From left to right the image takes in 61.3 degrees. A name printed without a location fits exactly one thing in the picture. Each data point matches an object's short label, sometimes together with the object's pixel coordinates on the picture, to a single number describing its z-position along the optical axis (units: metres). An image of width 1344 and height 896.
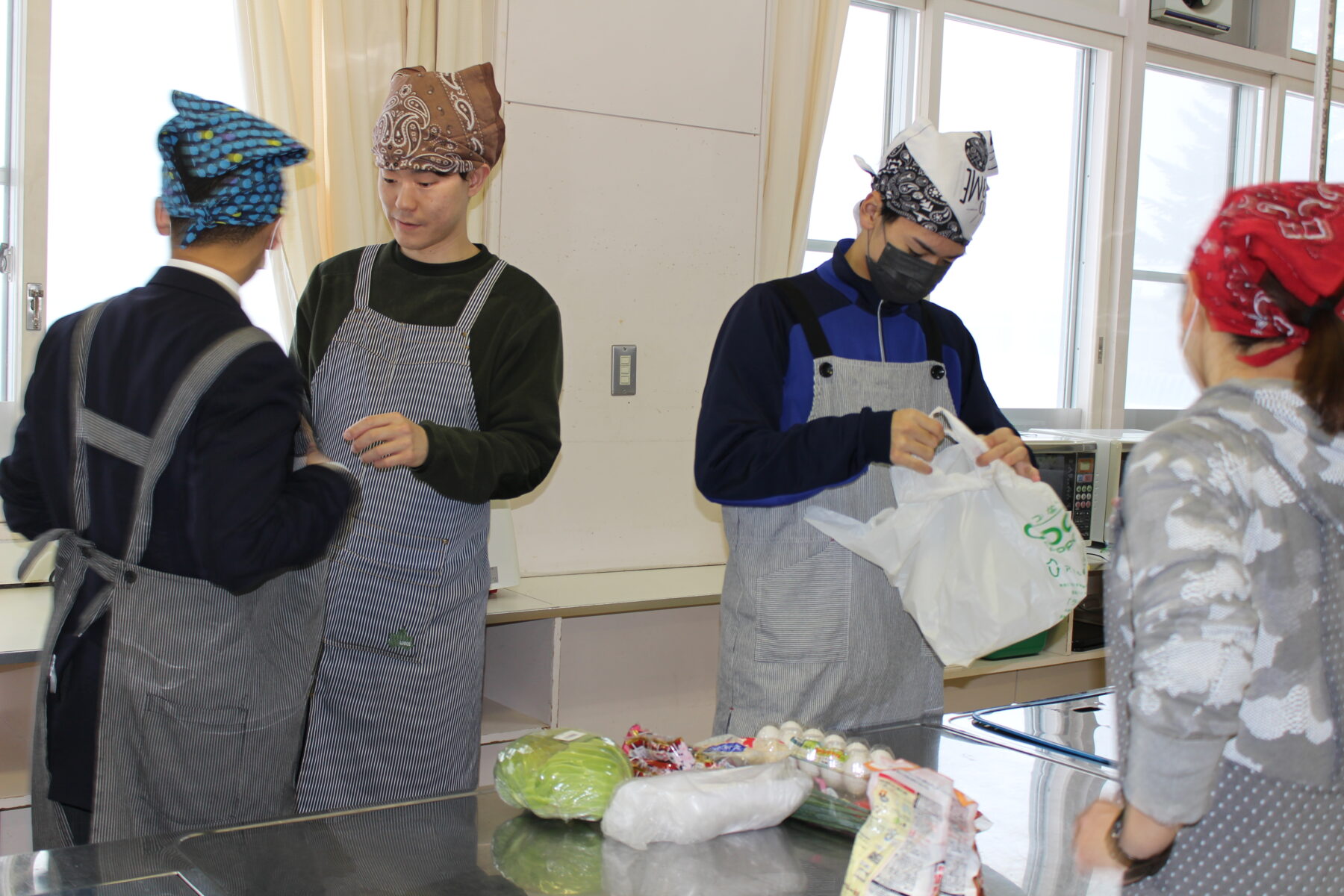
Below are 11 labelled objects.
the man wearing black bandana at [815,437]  1.65
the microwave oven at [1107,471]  3.42
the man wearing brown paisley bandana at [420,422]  1.69
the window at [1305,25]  4.52
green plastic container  3.11
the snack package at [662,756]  1.22
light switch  3.00
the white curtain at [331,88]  2.58
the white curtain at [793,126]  3.27
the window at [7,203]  2.46
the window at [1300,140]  4.59
